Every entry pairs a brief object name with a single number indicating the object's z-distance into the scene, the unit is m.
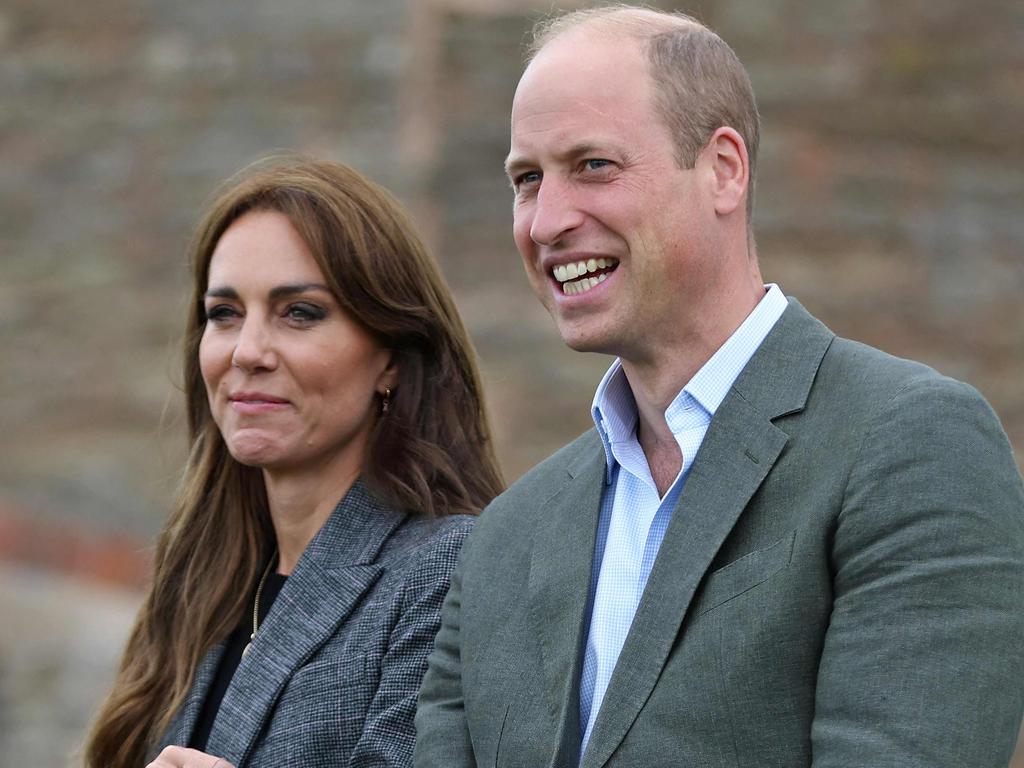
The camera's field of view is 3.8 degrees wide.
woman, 10.60
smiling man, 10.11
